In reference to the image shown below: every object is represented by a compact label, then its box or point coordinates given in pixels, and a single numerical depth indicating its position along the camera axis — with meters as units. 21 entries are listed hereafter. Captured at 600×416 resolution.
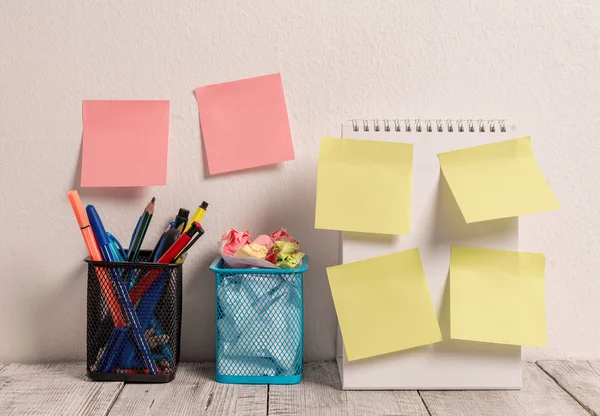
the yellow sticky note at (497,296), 0.88
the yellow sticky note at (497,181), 0.86
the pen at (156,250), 0.92
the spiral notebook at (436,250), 0.89
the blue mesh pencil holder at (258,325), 0.90
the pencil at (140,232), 0.91
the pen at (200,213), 0.94
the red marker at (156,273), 0.90
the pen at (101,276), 0.90
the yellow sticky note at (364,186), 0.88
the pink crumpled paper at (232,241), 0.91
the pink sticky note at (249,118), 0.99
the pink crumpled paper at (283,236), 0.94
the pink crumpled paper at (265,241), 0.94
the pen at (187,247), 0.90
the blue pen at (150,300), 0.90
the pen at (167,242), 0.92
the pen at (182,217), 0.94
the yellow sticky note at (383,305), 0.88
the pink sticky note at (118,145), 0.99
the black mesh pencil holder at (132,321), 0.89
